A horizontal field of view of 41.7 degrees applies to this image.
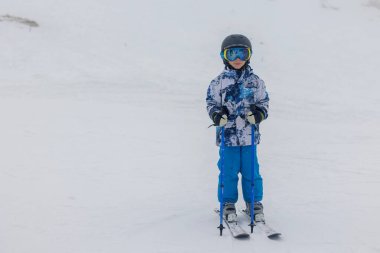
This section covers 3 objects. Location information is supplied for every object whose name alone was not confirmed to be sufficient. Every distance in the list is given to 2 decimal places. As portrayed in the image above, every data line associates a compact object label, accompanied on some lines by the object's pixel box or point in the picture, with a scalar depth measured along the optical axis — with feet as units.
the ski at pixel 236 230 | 16.94
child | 17.93
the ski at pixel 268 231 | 17.10
